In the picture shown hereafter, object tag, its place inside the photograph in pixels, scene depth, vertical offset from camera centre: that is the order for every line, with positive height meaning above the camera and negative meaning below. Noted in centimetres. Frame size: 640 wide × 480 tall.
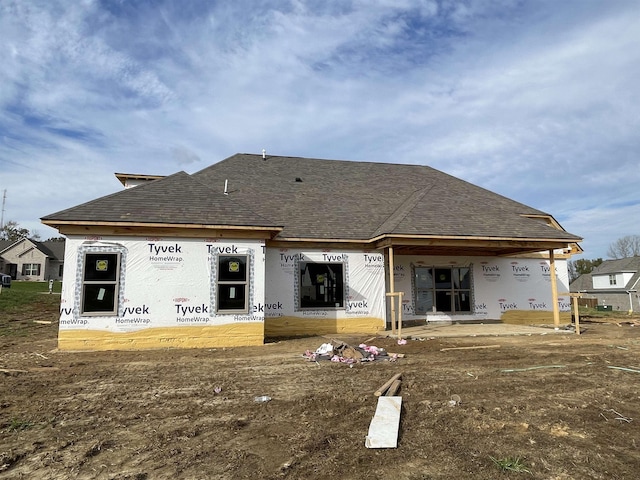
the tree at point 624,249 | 8207 +780
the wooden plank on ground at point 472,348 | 1020 -154
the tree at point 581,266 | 7078 +373
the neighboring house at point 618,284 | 4416 +36
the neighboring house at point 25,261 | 5759 +414
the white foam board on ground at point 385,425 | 429 -160
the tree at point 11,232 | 8150 +1186
